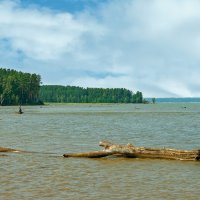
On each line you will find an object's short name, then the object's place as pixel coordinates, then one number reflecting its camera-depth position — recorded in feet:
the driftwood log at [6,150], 97.32
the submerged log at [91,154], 87.92
